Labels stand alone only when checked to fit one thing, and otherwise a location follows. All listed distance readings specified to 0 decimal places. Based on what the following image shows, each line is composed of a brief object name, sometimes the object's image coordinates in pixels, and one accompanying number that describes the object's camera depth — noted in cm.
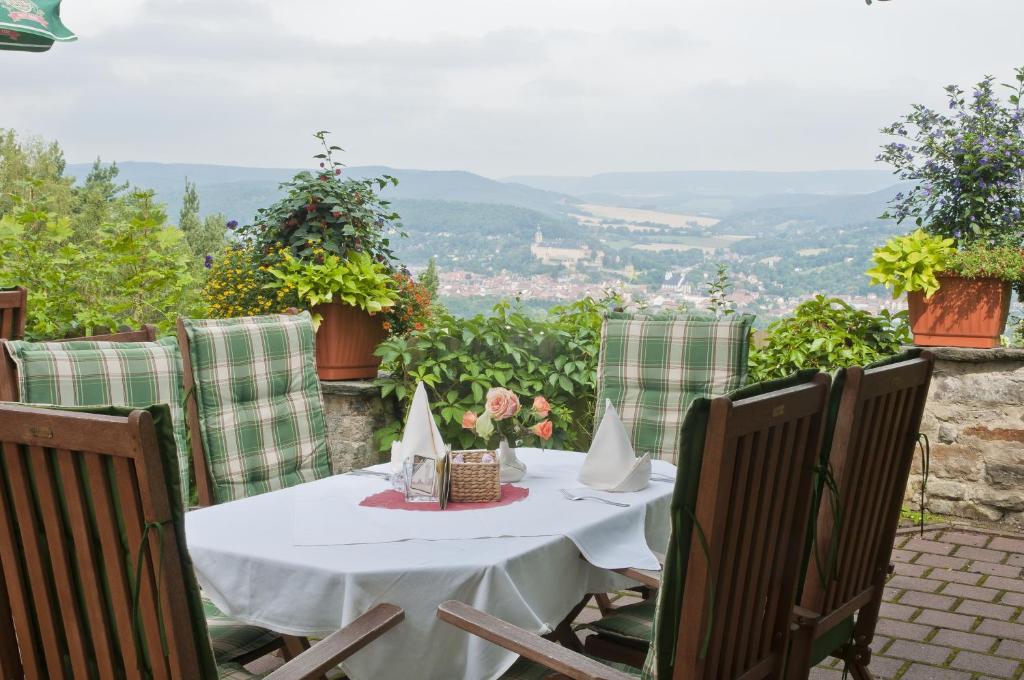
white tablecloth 182
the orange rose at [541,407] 260
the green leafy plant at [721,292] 474
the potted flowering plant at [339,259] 425
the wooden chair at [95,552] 134
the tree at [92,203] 2162
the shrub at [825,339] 453
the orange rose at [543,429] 258
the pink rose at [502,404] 252
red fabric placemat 231
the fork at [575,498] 242
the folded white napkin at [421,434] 254
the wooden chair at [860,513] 196
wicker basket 236
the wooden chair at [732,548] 149
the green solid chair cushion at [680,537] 148
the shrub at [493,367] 435
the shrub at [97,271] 429
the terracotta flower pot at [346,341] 435
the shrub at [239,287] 448
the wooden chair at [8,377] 234
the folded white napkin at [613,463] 255
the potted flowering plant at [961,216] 446
